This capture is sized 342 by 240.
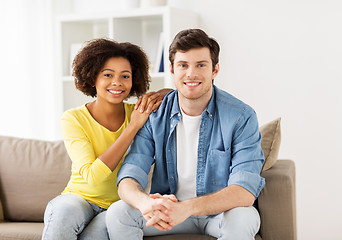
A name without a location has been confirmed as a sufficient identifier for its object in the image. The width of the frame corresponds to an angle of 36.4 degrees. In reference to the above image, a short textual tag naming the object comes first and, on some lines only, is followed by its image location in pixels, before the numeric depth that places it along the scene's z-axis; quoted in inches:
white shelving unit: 125.7
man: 76.9
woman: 84.0
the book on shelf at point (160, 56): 128.4
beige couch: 91.8
